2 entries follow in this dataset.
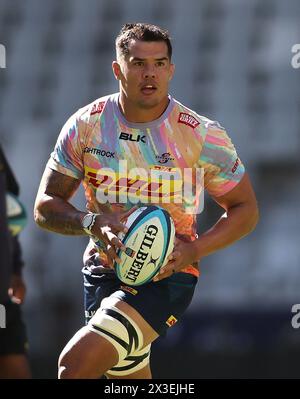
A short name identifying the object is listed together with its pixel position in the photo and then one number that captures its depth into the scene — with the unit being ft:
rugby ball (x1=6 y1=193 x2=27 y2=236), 44.42
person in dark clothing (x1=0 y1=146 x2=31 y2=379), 41.86
